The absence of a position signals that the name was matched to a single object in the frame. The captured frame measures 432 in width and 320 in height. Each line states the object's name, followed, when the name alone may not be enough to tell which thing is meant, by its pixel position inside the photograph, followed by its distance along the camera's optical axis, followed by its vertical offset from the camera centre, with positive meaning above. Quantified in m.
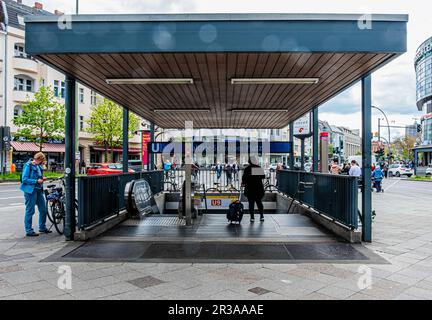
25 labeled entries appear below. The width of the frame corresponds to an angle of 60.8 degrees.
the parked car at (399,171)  47.77 -1.56
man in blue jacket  8.11 -0.63
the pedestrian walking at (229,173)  16.23 -0.57
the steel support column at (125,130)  11.03 +0.92
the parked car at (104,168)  29.19 -0.62
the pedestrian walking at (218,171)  16.24 -0.48
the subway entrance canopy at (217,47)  5.92 +1.85
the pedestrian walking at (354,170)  15.91 -0.45
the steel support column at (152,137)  14.92 +0.94
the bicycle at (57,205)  8.67 -1.04
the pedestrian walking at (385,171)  44.06 -1.39
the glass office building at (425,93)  69.75 +14.85
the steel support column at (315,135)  11.88 +0.81
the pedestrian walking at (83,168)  37.66 -0.72
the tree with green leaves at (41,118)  30.92 +3.70
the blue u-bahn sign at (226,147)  10.07 +0.37
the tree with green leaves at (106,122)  42.41 +4.51
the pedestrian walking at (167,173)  17.16 -0.58
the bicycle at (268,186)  16.49 -1.17
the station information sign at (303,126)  12.88 +1.28
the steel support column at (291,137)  15.19 +0.96
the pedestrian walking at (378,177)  21.41 -1.02
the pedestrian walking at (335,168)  15.30 -0.35
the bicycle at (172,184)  16.61 -1.06
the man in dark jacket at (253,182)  10.02 -0.60
